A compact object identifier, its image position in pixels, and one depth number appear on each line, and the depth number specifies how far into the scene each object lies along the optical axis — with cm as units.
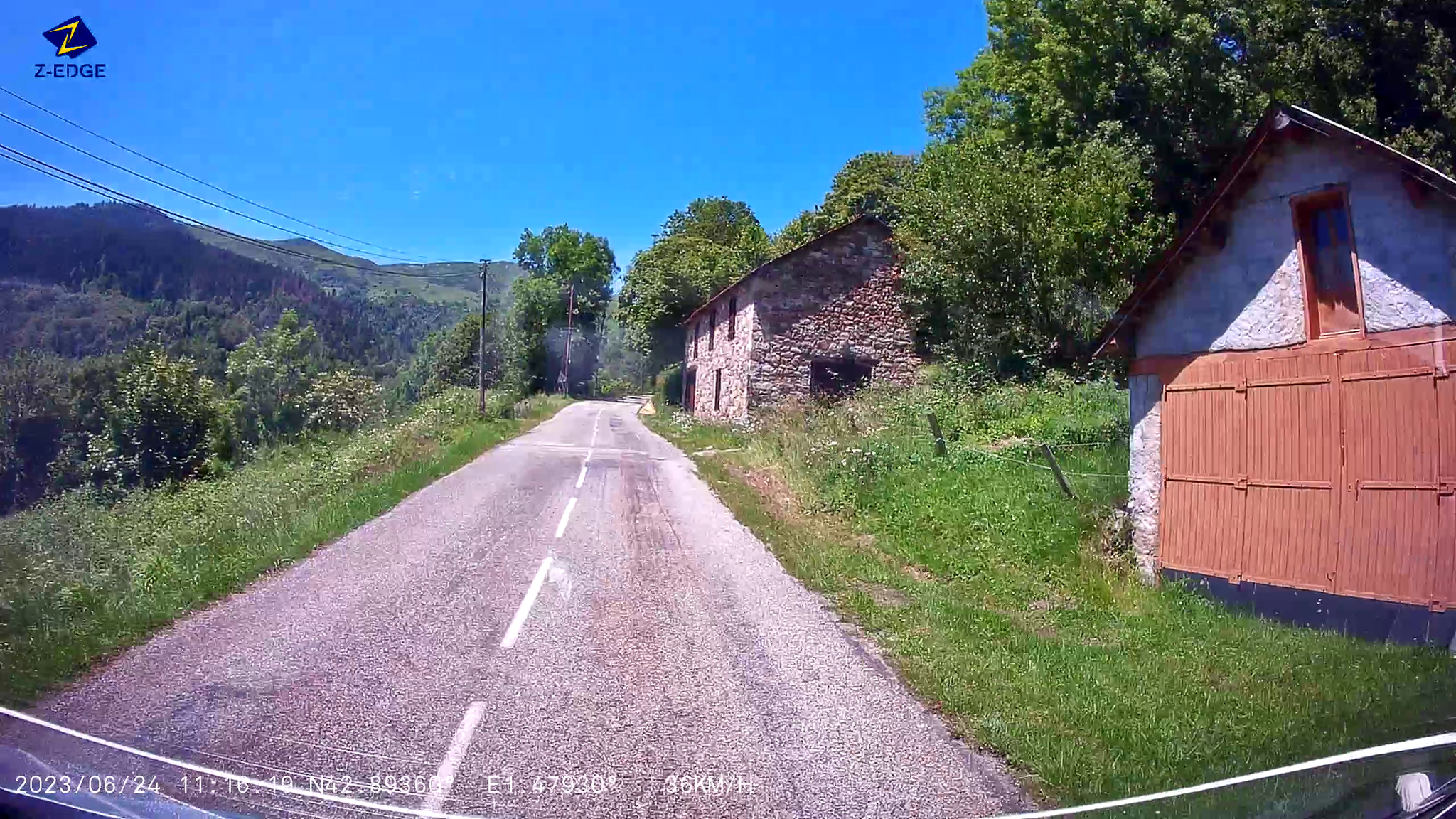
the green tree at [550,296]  5800
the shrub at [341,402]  3356
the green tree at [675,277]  4862
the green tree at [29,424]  1420
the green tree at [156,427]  2225
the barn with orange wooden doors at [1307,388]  753
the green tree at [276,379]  3017
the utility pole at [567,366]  6009
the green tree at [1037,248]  2148
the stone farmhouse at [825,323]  2908
